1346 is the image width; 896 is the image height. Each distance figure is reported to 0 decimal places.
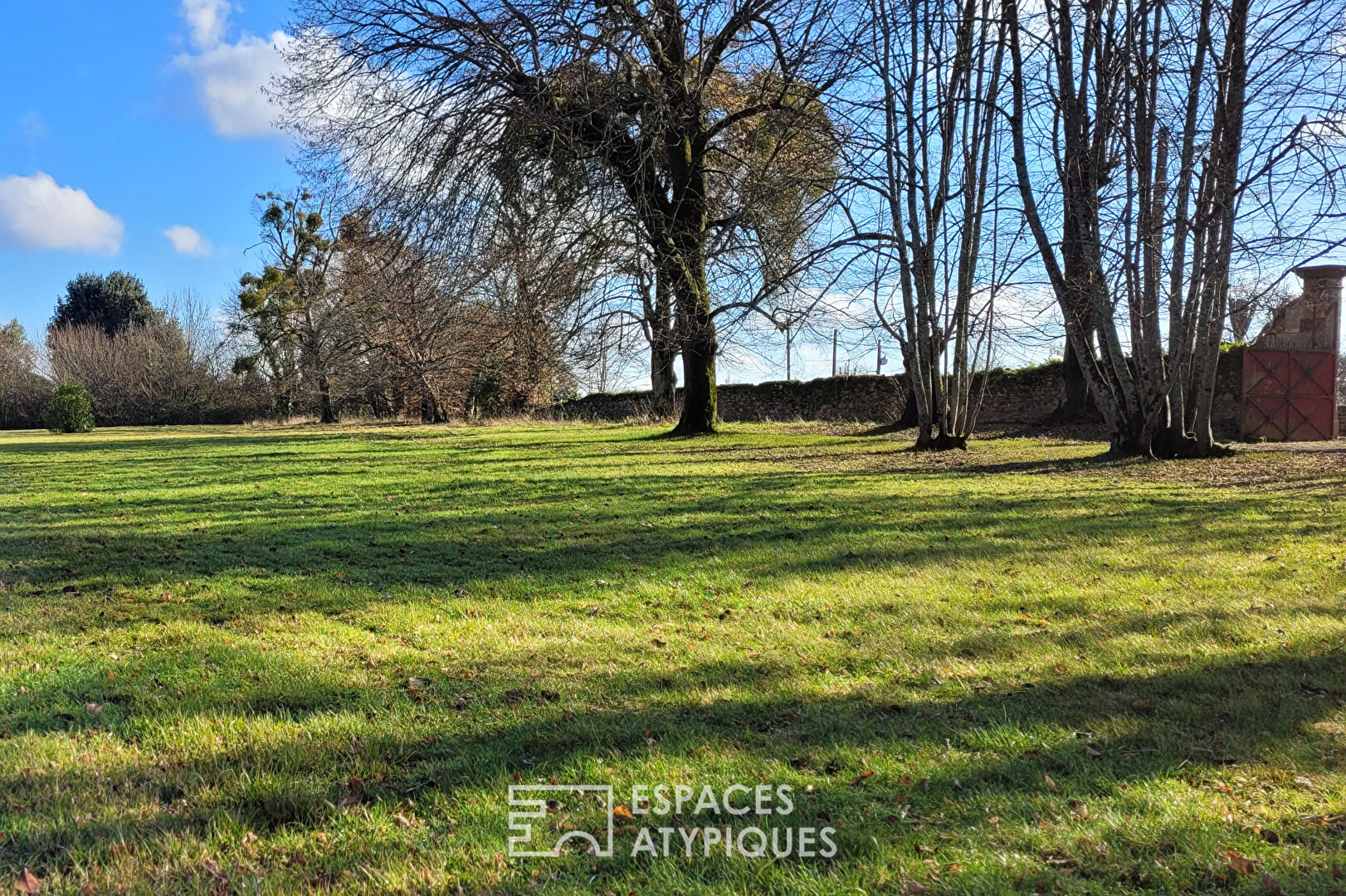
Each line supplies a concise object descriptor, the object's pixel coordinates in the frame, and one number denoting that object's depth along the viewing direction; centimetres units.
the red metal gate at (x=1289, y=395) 1809
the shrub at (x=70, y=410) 2850
